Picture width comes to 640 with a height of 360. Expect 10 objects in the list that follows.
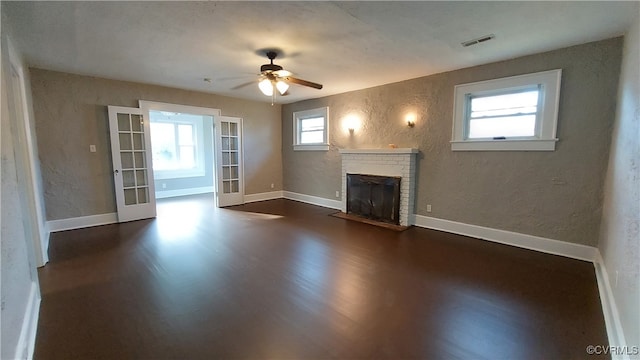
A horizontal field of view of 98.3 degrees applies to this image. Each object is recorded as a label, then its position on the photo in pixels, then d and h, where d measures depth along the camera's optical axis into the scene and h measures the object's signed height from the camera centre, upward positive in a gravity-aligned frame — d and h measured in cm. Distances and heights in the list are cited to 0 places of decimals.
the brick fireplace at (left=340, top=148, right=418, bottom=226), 466 -24
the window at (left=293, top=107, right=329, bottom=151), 618 +57
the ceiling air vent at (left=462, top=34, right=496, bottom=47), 290 +123
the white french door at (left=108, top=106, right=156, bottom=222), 480 -19
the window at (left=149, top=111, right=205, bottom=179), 802 +25
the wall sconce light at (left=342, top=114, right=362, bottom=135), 555 +63
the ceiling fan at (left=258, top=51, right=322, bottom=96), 332 +92
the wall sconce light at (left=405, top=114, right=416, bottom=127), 468 +57
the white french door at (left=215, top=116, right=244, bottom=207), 618 -18
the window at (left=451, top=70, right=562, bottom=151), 340 +55
